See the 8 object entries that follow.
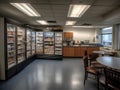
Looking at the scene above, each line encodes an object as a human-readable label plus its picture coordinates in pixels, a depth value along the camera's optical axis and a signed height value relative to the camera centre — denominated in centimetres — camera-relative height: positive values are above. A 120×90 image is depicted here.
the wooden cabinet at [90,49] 693 -54
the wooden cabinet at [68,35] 736 +59
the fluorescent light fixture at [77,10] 260 +108
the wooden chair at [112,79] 163 -72
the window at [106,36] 628 +46
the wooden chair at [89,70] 272 -89
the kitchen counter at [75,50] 690 -63
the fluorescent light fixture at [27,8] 245 +106
